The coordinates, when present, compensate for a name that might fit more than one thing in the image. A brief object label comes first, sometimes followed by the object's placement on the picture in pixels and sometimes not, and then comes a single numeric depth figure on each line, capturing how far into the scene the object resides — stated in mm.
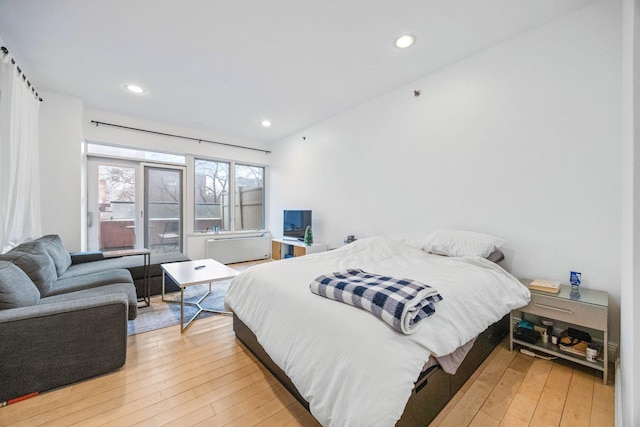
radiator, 4832
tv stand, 4164
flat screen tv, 4605
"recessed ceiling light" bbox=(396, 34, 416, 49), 2262
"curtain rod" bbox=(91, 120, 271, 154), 3884
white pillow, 2242
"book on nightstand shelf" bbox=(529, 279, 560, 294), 1860
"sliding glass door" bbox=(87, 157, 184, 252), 3988
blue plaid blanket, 1119
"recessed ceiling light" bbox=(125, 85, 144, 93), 3131
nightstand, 1649
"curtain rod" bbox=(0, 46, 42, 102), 2047
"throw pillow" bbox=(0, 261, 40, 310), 1527
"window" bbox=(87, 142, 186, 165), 3935
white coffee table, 2329
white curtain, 2021
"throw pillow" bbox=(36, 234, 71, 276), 2492
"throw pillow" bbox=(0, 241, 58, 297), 1932
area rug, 2442
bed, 987
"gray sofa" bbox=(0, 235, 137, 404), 1432
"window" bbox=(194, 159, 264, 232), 5016
